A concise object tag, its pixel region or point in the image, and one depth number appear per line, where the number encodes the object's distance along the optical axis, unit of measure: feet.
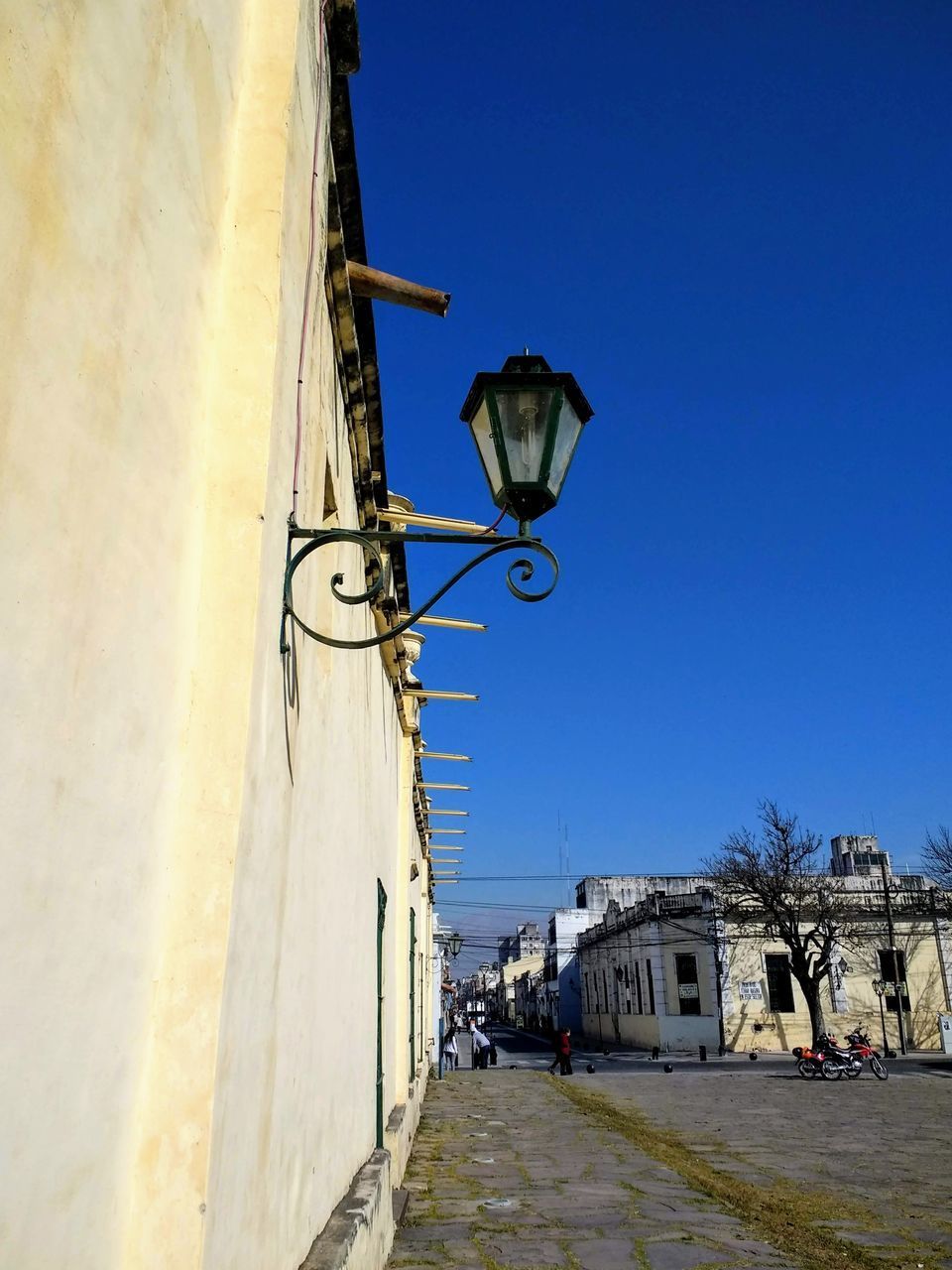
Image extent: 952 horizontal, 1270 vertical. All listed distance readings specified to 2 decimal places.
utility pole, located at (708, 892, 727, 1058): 102.32
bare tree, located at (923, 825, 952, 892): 89.04
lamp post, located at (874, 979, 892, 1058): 103.60
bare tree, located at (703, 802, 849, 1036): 97.04
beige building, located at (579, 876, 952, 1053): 103.55
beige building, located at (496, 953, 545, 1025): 265.13
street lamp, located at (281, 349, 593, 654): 10.78
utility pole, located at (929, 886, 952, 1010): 105.19
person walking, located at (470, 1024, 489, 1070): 85.51
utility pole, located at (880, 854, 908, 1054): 103.73
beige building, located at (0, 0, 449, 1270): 5.18
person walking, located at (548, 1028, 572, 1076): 74.79
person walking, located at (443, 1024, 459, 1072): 84.28
